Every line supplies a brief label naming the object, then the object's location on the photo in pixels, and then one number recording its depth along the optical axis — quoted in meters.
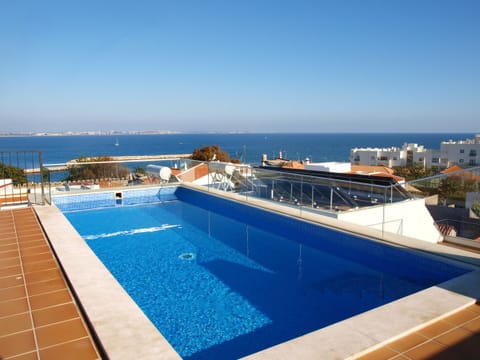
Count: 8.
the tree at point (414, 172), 45.61
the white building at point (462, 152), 58.19
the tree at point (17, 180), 9.63
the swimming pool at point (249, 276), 3.64
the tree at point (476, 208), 6.85
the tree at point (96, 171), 11.06
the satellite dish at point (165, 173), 11.47
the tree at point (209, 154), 32.10
